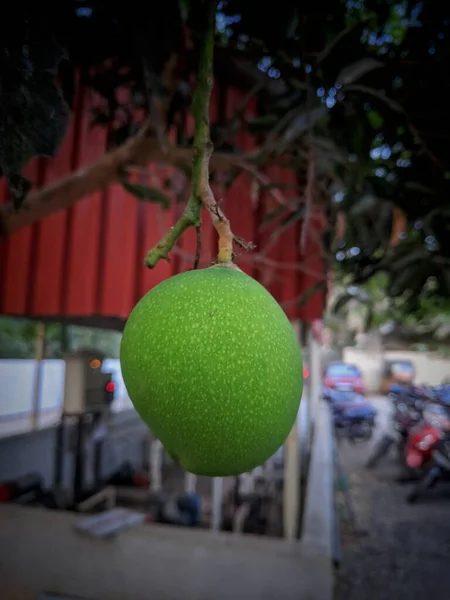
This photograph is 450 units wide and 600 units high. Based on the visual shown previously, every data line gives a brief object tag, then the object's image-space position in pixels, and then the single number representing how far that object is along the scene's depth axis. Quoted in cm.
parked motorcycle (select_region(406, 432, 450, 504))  639
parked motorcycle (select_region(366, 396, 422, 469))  714
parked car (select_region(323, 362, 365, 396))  1442
